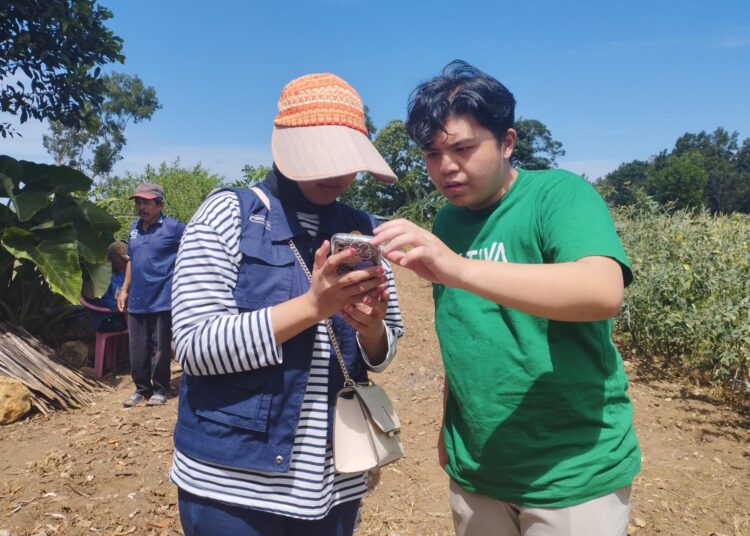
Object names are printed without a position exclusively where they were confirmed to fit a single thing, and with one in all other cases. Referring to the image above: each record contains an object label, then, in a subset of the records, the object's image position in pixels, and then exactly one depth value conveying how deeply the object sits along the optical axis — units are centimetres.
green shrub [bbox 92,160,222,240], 1442
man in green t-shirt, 141
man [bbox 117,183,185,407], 540
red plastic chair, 618
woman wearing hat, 136
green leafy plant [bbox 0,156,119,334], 533
